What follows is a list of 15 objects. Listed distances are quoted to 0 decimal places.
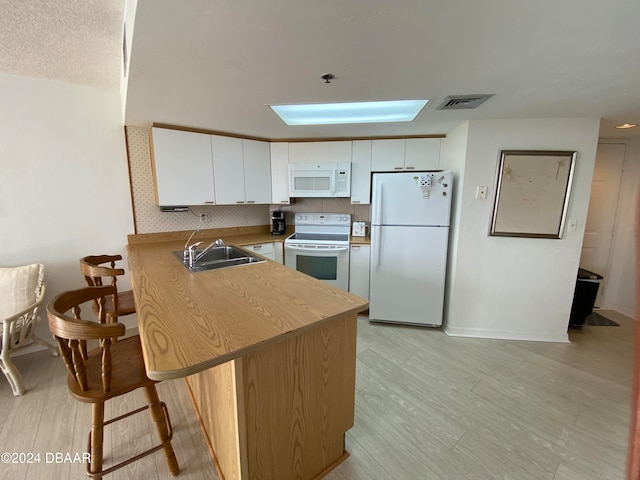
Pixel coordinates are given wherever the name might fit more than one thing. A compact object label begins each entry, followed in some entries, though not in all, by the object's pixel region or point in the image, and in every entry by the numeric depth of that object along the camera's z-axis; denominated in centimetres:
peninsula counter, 102
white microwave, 319
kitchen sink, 202
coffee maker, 354
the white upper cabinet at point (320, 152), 321
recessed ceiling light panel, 244
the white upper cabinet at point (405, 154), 307
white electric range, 306
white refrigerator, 269
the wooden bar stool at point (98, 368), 102
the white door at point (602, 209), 317
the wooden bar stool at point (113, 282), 169
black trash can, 285
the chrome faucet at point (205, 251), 224
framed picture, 240
